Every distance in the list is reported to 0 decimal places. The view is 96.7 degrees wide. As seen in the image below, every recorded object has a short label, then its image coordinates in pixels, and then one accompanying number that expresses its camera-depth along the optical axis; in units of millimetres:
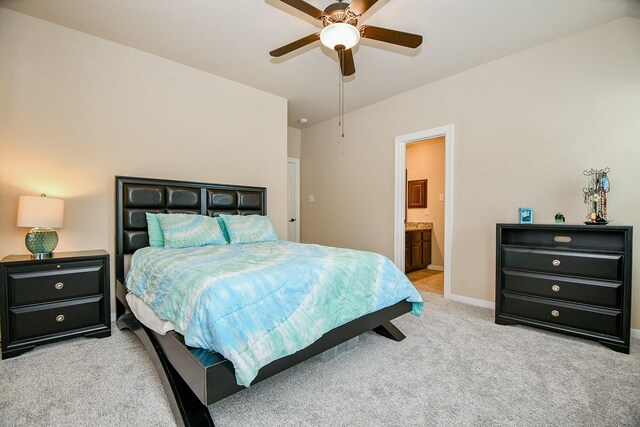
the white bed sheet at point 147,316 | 1637
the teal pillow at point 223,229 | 3132
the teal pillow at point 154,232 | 2791
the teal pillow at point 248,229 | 3059
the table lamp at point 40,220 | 2225
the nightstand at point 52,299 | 2086
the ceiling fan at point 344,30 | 1866
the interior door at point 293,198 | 5448
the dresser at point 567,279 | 2172
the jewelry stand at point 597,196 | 2340
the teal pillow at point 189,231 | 2721
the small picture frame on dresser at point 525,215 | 2725
